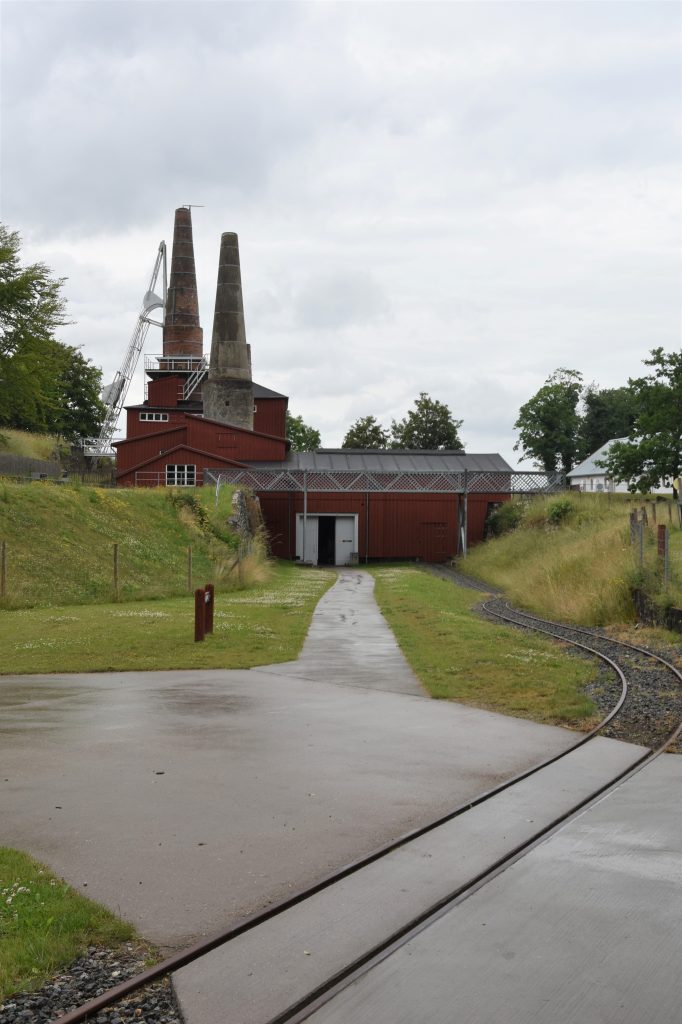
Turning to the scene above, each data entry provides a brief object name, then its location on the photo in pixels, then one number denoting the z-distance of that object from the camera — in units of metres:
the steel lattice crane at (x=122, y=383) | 70.25
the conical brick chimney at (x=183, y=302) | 72.19
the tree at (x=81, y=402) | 73.88
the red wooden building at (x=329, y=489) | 50.00
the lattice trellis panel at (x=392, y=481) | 48.97
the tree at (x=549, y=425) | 91.19
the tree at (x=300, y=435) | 102.94
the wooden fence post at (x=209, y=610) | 16.98
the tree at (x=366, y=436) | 94.31
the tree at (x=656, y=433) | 44.22
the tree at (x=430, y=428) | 91.38
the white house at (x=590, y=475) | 88.31
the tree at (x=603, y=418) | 94.69
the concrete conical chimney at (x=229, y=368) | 62.25
